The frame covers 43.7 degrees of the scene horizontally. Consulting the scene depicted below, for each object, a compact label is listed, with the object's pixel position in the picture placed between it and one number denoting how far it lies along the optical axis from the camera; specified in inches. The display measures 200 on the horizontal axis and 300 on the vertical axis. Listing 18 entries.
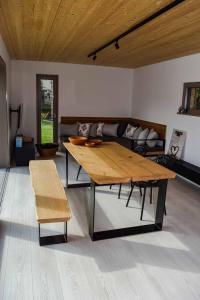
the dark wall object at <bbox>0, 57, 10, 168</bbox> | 181.9
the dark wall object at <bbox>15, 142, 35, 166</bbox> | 202.5
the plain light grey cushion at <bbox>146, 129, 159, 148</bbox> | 219.5
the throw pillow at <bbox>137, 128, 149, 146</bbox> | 225.0
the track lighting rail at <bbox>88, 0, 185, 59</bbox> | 89.4
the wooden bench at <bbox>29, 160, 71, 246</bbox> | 91.7
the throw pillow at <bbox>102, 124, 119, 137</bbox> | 259.4
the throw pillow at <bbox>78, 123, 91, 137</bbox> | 252.4
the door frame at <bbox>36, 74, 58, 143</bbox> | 251.6
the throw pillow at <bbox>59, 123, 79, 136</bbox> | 251.4
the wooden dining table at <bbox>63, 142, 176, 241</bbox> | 94.0
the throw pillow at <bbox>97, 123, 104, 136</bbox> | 256.9
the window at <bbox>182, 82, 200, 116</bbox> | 181.6
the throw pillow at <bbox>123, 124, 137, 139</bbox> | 248.9
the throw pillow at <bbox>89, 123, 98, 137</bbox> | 255.5
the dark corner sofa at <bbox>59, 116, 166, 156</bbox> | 218.1
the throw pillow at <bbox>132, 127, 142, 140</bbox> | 236.1
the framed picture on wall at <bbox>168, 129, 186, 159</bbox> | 190.9
